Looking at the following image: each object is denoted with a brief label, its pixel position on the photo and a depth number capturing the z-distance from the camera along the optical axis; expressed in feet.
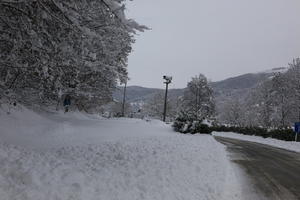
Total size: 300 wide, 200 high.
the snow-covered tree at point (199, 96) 164.55
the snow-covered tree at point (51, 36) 16.34
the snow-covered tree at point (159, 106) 219.37
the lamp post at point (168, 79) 101.59
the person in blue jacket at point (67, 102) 55.10
